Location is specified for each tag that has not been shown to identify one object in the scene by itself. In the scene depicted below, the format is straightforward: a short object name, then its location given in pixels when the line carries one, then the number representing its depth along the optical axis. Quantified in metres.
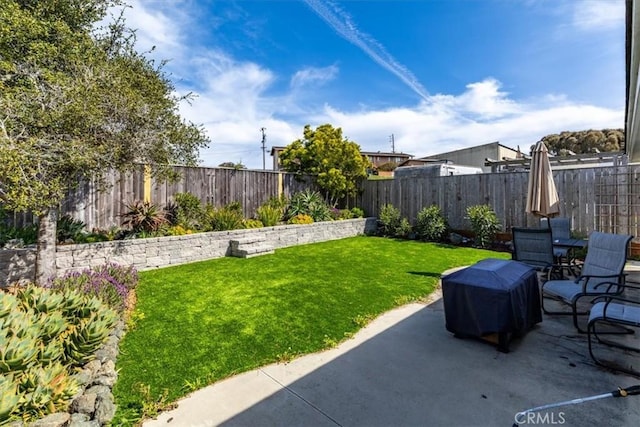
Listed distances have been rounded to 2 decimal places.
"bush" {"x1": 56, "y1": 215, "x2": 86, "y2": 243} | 5.95
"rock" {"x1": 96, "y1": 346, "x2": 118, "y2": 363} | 2.71
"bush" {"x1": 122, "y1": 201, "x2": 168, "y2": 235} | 6.84
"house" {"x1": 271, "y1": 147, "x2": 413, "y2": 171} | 39.19
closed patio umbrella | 5.59
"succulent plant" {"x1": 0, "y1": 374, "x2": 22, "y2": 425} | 1.67
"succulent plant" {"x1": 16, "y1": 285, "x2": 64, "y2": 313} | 2.69
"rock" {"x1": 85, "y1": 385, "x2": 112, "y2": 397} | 2.26
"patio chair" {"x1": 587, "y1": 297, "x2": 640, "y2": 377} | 2.79
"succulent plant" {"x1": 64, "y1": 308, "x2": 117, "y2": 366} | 2.48
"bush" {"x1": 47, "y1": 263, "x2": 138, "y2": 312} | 3.70
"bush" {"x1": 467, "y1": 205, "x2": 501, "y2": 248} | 8.81
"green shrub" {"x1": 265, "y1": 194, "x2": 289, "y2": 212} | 10.25
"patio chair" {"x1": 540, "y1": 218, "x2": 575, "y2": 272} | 6.94
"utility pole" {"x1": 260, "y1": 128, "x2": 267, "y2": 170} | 31.64
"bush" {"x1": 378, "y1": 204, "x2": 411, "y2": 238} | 10.41
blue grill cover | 3.08
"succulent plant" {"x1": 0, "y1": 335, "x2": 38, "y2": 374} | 1.96
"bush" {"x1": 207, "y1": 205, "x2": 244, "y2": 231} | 8.16
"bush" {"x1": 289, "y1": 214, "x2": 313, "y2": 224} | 9.86
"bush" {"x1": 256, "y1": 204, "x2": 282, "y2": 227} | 9.19
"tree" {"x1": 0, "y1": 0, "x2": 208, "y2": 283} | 3.78
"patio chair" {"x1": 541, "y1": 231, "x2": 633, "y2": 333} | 3.68
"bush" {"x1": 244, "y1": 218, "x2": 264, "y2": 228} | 8.67
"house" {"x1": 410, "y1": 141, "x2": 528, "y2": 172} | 19.24
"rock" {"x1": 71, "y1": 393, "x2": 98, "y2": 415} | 2.06
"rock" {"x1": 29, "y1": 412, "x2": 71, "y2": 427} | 1.83
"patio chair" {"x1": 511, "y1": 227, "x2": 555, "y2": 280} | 4.93
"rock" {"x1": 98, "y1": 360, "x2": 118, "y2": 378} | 2.52
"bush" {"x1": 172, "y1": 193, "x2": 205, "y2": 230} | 8.02
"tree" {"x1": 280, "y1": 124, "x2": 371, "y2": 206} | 11.20
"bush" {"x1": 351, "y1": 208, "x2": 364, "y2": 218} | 11.71
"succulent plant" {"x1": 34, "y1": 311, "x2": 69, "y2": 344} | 2.40
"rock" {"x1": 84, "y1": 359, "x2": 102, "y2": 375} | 2.49
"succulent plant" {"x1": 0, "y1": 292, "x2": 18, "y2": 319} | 2.29
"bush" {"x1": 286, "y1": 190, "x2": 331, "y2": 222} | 10.61
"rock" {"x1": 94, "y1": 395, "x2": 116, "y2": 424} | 2.04
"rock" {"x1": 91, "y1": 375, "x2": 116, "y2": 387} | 2.39
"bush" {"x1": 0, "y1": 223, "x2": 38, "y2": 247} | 5.31
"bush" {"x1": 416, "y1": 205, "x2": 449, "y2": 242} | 9.73
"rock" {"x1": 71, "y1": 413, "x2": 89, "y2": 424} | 1.93
